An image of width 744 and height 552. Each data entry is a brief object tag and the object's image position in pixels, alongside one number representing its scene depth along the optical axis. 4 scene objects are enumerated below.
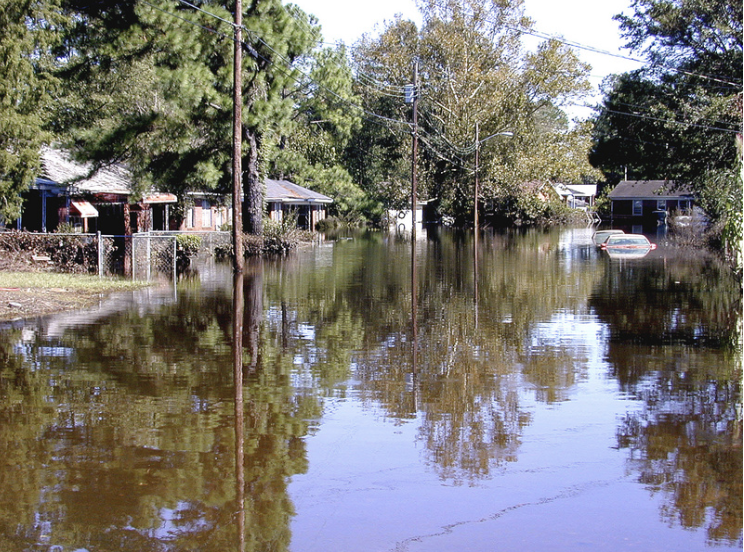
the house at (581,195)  134.07
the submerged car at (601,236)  51.36
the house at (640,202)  93.62
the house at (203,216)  48.91
